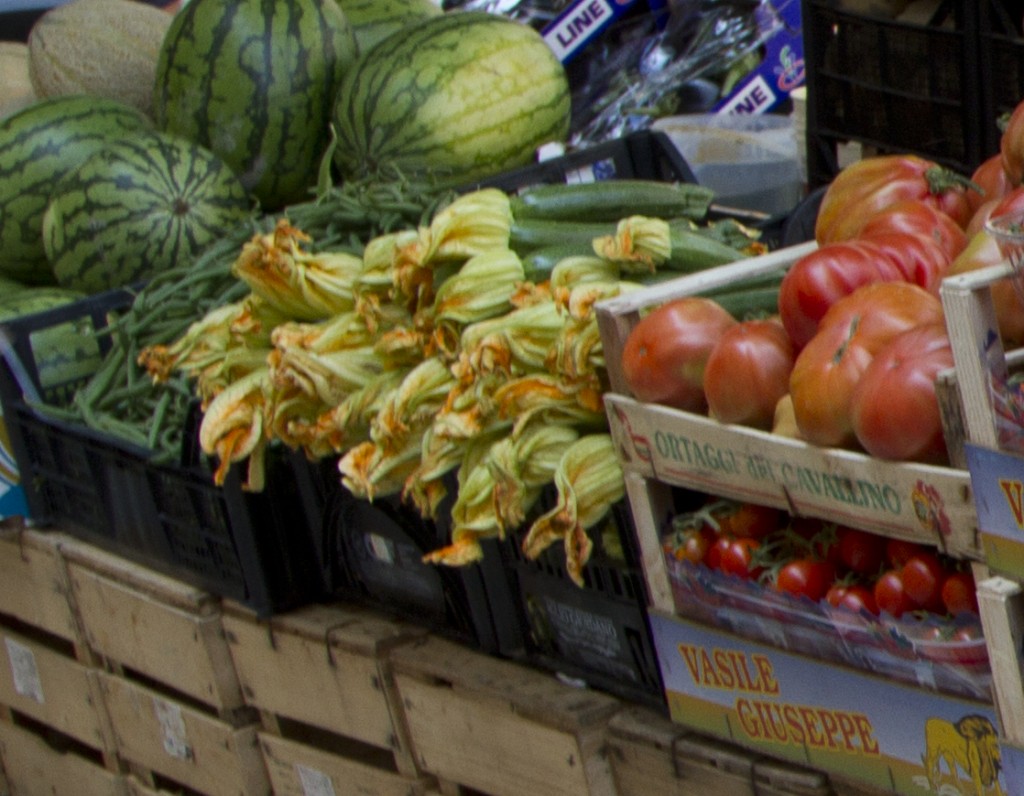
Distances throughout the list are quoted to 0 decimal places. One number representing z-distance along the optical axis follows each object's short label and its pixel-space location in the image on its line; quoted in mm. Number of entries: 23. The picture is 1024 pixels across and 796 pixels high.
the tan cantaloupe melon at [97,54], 3096
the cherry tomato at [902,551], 1840
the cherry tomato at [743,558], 1921
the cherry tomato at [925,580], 1828
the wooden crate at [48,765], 2729
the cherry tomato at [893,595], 1840
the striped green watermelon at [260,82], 2848
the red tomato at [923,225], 1903
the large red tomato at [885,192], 1963
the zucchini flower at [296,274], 2315
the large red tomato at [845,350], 1818
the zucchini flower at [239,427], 2283
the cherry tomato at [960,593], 1814
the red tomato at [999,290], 1784
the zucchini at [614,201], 2304
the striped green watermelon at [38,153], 2869
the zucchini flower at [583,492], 2015
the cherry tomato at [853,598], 1864
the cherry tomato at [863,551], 1879
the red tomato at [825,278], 1876
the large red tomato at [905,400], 1776
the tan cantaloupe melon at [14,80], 3261
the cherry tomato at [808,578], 1890
